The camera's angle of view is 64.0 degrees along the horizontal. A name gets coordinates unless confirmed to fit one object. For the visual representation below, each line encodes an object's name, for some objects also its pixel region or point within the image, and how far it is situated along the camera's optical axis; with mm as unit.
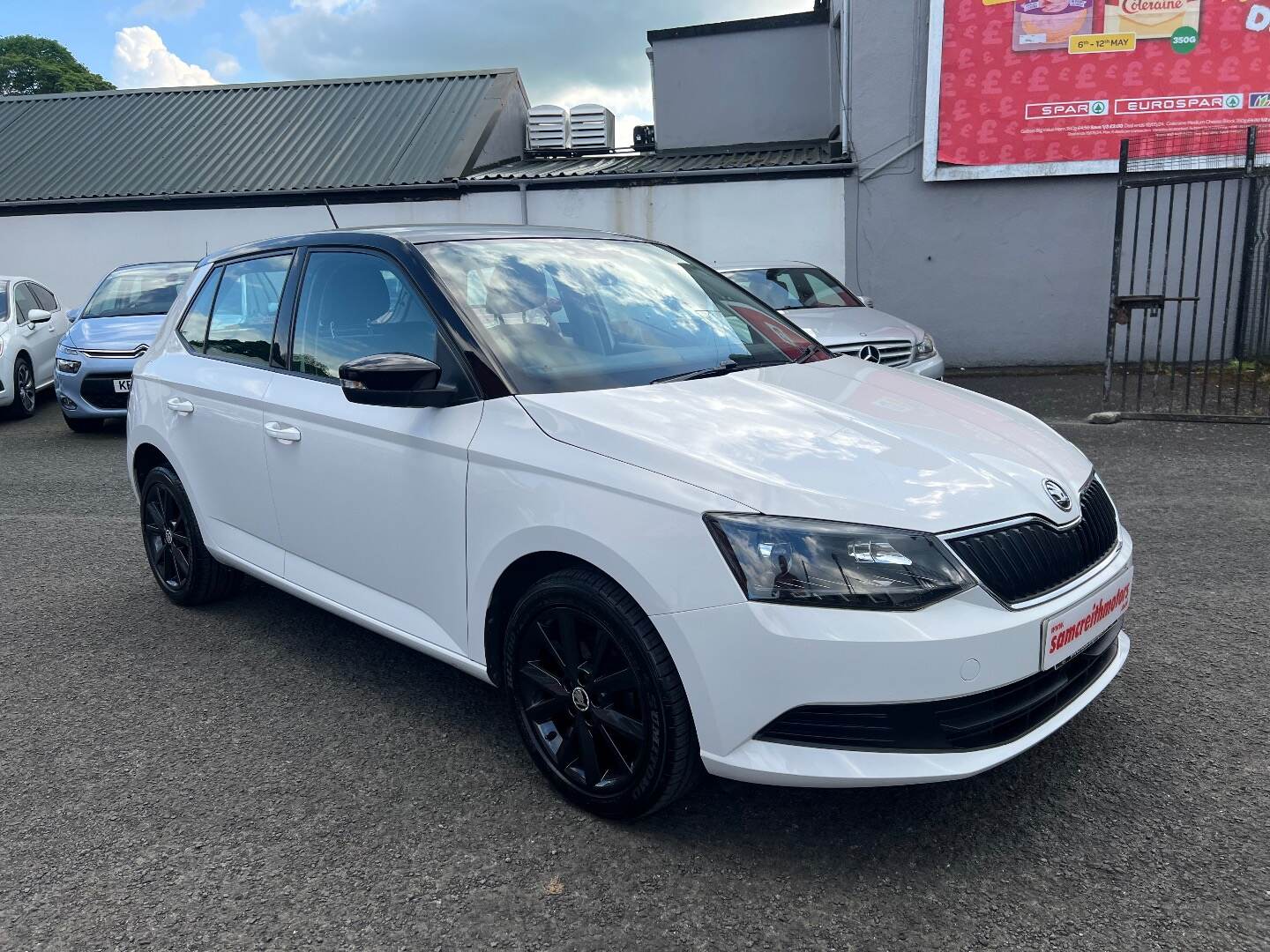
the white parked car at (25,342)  11211
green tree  49219
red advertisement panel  11430
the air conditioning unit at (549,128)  18484
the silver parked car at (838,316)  8250
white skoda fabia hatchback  2426
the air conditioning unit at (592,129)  18119
